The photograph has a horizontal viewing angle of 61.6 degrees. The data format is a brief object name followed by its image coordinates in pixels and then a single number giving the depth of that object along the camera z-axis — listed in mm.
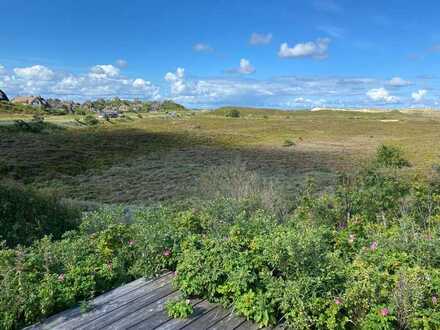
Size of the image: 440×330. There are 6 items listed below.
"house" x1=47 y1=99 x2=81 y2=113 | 105812
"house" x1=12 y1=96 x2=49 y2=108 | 112688
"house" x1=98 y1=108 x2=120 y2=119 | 80250
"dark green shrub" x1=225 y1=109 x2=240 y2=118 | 101469
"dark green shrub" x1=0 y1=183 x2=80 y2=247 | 8039
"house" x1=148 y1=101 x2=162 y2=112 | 131875
